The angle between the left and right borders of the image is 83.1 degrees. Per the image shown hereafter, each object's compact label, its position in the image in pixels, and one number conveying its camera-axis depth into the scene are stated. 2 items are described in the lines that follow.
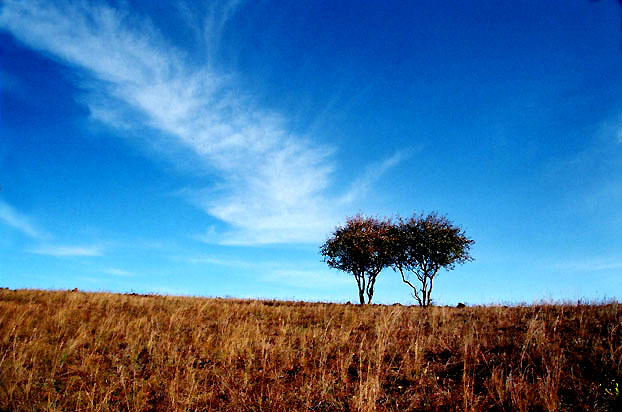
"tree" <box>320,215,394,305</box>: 40.09
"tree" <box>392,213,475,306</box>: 40.62
